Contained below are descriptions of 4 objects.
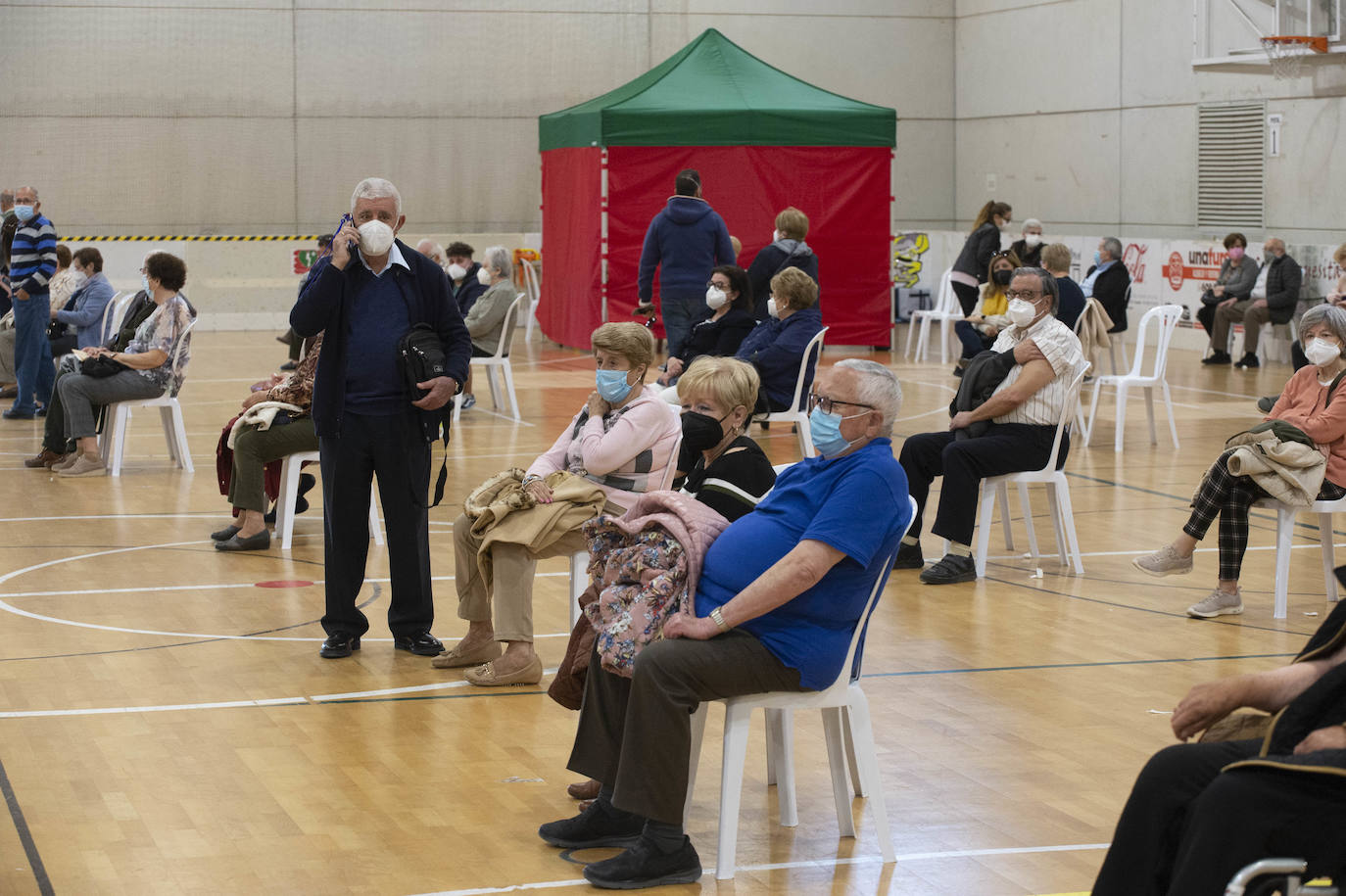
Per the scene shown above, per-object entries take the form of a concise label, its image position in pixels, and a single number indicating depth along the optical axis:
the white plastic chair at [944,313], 16.77
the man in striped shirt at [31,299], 12.05
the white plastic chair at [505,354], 12.30
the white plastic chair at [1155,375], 11.26
